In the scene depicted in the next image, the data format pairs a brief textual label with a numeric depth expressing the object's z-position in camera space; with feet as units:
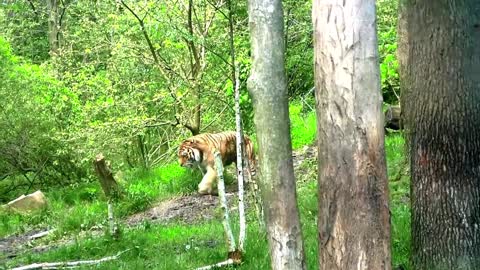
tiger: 46.60
